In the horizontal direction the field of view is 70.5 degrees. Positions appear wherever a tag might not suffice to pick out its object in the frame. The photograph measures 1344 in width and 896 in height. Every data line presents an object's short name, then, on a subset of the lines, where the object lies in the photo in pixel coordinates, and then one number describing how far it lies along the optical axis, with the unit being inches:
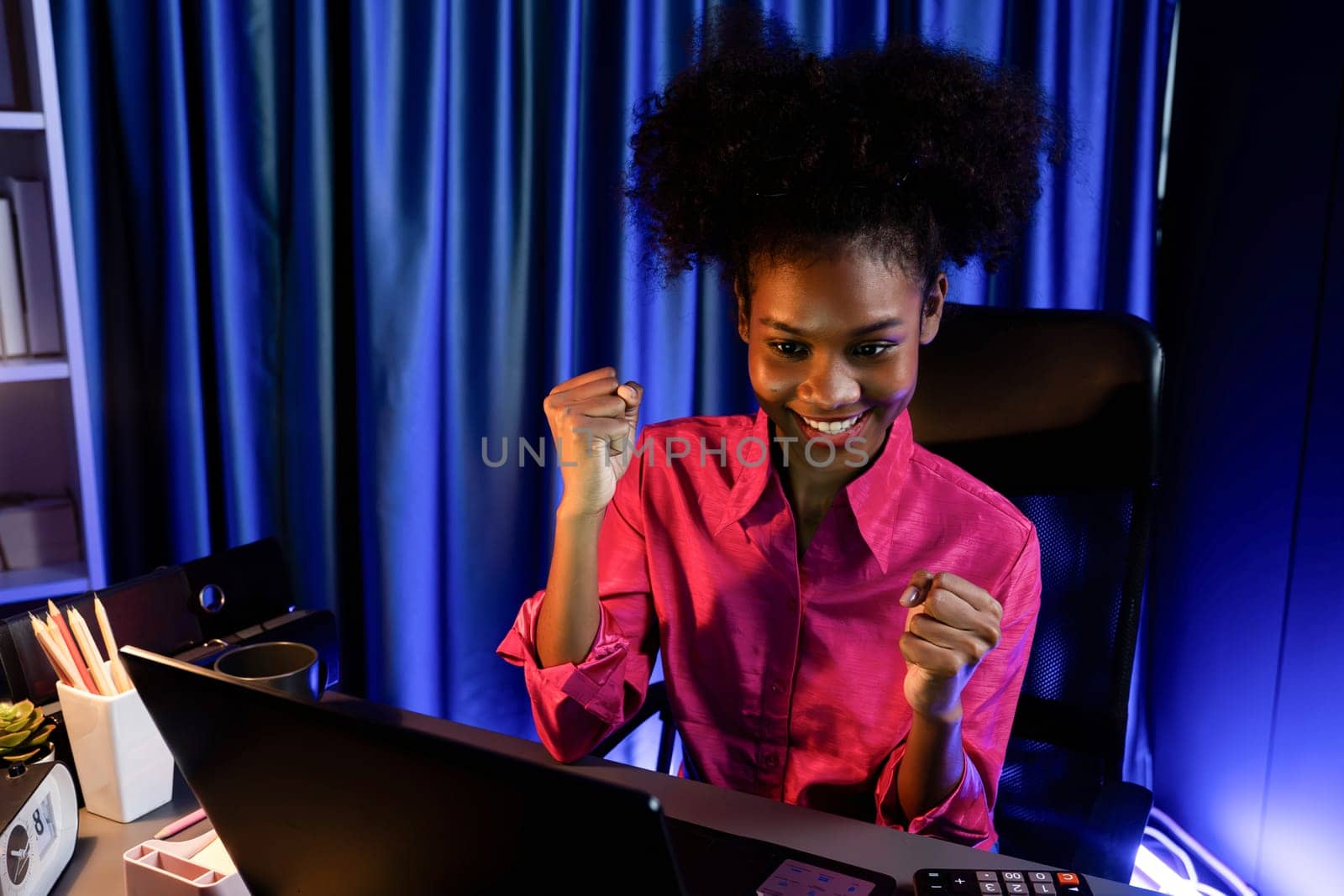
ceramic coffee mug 33.9
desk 29.3
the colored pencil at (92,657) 32.8
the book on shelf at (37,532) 55.9
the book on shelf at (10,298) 52.4
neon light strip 71.3
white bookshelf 51.3
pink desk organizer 26.3
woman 35.3
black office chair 44.0
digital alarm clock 26.8
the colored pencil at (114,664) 33.2
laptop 17.3
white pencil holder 32.2
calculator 27.1
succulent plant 31.5
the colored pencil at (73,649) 33.2
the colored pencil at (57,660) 32.9
